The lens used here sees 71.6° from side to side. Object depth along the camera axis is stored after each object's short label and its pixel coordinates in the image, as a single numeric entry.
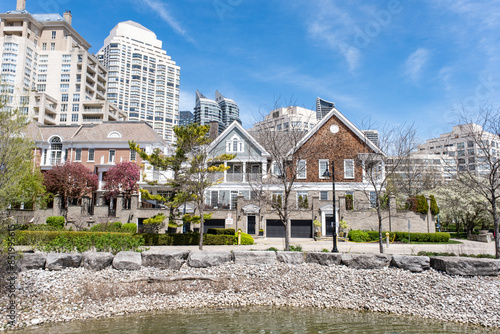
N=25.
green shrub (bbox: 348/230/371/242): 29.11
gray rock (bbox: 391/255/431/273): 13.66
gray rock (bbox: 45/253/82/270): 13.51
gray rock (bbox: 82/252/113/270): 13.74
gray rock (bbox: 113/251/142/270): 13.88
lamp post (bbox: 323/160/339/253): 18.36
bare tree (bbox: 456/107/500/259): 15.42
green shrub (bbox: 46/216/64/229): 30.08
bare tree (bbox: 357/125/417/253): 19.72
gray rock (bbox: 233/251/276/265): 14.59
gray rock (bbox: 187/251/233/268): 14.30
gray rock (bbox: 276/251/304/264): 14.79
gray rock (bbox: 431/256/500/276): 13.11
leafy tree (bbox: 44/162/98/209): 33.88
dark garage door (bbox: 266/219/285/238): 32.88
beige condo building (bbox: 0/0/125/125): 78.06
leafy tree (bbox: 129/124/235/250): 22.18
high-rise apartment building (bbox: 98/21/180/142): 128.88
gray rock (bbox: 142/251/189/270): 14.09
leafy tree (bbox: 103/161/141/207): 34.62
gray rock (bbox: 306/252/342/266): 14.61
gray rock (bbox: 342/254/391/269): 14.04
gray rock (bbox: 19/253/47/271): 13.25
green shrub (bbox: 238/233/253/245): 24.44
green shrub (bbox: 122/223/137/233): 28.19
